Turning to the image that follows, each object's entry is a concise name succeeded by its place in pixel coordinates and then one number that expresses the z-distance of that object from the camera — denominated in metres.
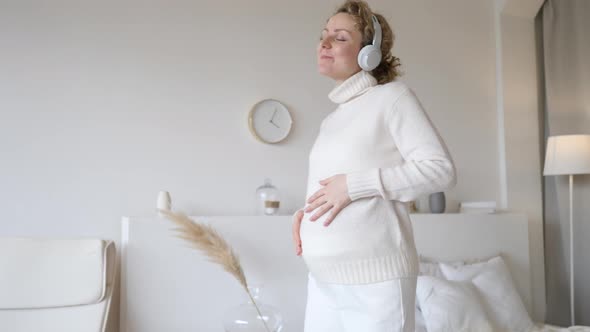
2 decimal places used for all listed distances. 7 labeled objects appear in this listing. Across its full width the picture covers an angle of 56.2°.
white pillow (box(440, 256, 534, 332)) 2.83
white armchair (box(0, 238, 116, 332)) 2.30
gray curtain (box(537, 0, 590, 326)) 3.50
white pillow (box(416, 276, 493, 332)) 2.52
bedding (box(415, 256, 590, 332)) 2.55
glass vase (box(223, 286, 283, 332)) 2.50
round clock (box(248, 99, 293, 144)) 3.14
